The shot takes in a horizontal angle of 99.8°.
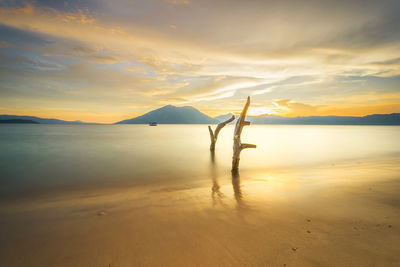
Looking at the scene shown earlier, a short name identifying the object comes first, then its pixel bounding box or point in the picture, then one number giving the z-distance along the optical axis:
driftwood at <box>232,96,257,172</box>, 12.25
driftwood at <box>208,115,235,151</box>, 21.92
